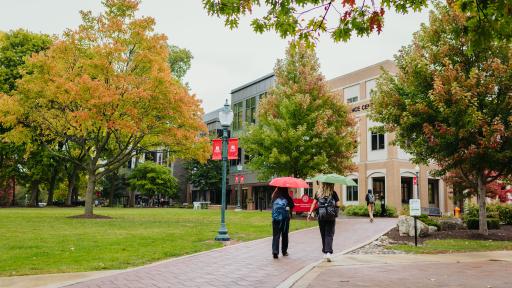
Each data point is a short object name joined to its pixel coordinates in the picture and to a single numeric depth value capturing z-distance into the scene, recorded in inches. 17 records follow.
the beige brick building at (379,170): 1531.7
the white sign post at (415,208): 504.1
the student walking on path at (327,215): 387.5
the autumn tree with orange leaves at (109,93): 882.1
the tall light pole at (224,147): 532.4
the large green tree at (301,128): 1039.6
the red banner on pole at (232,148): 575.2
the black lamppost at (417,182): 1544.0
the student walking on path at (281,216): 399.9
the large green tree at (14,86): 1461.6
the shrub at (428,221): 673.5
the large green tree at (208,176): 2237.9
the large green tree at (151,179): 2143.0
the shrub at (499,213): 869.1
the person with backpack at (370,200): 927.0
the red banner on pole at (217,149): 581.0
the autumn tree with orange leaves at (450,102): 553.0
